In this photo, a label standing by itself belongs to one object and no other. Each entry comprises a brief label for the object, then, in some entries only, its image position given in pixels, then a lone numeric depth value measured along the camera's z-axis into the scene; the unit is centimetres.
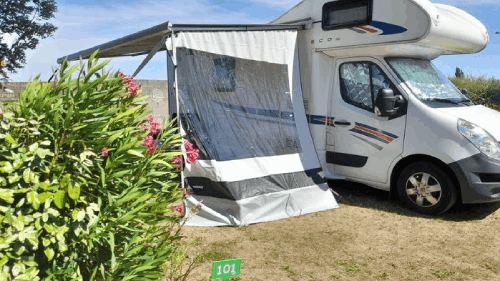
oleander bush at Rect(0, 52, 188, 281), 258
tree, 2089
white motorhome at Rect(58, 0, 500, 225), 587
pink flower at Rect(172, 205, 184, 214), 355
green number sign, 348
